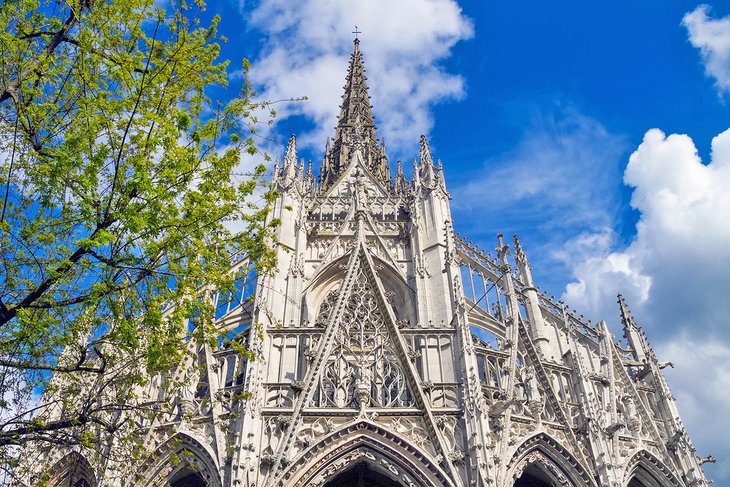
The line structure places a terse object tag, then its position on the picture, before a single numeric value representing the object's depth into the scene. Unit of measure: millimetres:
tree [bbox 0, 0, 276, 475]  7777
